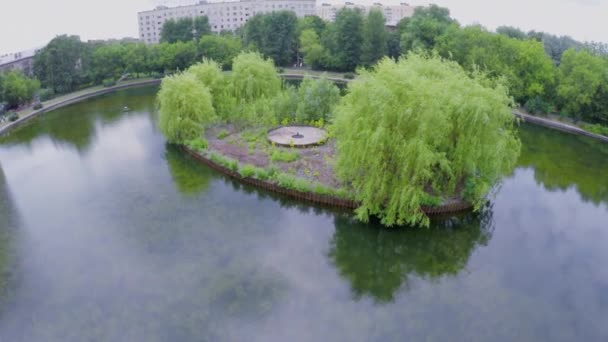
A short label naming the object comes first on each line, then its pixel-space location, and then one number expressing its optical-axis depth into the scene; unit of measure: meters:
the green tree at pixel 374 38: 54.03
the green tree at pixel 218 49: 60.38
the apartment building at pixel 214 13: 98.31
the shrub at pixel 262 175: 22.55
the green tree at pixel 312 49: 58.53
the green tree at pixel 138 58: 55.59
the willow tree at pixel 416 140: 17.28
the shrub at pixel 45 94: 44.09
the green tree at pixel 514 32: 57.41
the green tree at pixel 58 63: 47.08
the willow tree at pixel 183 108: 27.84
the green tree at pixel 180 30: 66.06
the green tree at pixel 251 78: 32.25
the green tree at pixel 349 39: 55.81
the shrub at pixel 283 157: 24.59
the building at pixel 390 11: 118.72
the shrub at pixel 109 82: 52.44
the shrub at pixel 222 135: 29.34
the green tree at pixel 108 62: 52.62
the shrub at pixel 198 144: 27.23
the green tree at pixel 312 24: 63.91
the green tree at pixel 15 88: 39.00
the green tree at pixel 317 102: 31.86
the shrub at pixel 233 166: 23.84
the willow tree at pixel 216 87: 31.44
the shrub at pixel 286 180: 21.38
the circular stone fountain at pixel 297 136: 27.34
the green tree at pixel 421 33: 50.16
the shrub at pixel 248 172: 22.89
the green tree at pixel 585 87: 32.75
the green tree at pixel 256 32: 62.22
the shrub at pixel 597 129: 31.53
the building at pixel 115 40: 77.28
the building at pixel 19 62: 46.91
